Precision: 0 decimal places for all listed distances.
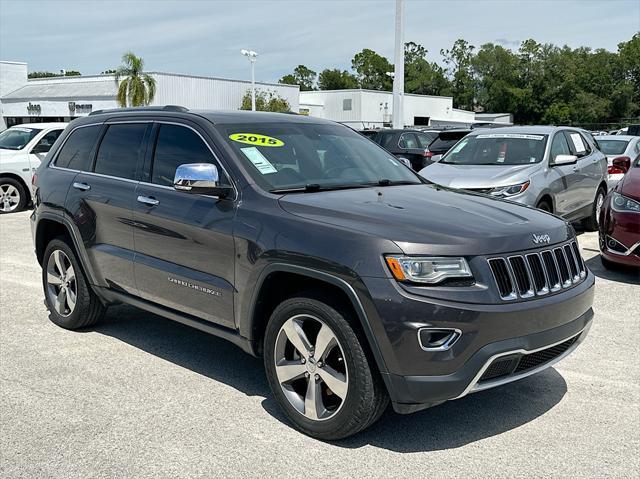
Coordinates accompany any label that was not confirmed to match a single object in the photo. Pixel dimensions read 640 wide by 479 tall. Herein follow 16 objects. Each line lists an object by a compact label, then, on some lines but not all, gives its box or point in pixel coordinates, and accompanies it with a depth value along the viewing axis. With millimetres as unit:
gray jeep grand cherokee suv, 3375
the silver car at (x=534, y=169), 8867
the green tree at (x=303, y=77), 139375
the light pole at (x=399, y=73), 28172
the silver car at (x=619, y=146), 14384
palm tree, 50031
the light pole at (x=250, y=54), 42344
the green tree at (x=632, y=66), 106750
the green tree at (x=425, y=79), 134000
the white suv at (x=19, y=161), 14148
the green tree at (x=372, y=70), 136875
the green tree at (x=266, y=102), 58281
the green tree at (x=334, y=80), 133500
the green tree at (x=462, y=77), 128500
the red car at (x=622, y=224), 7211
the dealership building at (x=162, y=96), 53125
